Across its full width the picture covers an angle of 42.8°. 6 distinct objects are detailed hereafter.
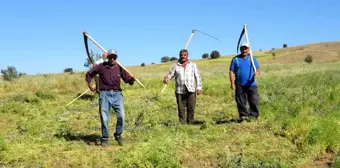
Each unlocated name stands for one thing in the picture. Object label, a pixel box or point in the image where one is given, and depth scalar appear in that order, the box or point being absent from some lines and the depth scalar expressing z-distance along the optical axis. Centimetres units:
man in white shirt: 911
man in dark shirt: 752
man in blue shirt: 913
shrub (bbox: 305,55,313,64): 5221
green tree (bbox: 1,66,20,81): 2455
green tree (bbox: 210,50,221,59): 7500
